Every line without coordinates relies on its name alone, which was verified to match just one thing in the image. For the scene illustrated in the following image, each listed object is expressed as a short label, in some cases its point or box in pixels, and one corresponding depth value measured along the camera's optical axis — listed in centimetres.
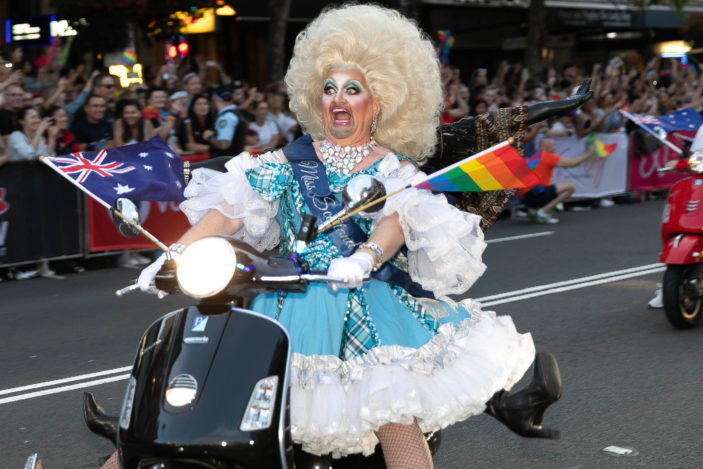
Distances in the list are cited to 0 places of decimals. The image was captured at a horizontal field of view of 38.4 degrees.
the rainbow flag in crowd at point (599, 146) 1532
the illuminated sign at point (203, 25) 2087
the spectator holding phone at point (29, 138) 1004
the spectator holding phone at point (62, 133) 1035
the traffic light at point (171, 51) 1875
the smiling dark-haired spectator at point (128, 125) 1052
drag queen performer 299
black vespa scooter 257
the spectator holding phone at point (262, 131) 1238
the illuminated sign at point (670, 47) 3489
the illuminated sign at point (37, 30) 1719
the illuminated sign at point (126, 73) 1479
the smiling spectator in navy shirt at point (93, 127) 1059
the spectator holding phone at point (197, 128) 1150
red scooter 717
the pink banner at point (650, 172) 1672
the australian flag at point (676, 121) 1049
